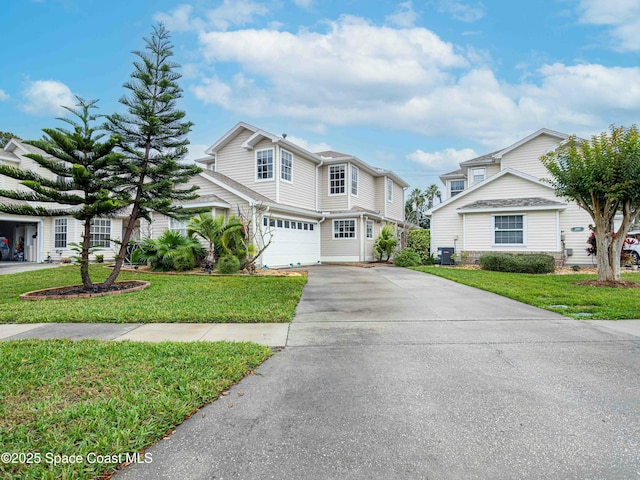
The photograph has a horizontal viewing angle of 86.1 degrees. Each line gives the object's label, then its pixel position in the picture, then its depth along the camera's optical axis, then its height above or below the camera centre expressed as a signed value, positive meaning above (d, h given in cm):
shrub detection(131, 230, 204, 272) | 1373 -13
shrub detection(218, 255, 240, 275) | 1322 -63
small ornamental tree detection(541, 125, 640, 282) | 997 +200
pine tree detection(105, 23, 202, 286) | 957 +337
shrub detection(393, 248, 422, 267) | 1844 -60
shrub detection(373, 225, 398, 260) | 2072 +36
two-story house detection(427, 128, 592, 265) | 1659 +155
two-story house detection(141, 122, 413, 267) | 1565 +278
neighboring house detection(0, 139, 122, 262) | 1912 +111
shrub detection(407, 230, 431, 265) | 1958 +23
